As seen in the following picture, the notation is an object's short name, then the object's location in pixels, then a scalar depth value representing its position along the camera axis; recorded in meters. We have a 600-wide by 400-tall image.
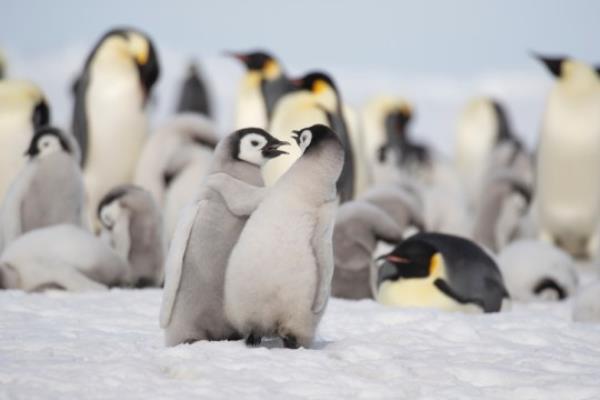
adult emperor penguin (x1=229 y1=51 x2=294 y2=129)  24.14
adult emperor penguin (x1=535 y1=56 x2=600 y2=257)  23.17
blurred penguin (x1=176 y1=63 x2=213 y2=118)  46.16
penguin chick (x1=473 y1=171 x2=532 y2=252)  19.37
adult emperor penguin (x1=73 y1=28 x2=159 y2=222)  19.97
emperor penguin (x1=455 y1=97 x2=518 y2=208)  41.50
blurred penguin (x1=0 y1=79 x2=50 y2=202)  18.08
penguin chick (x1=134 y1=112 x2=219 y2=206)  16.91
